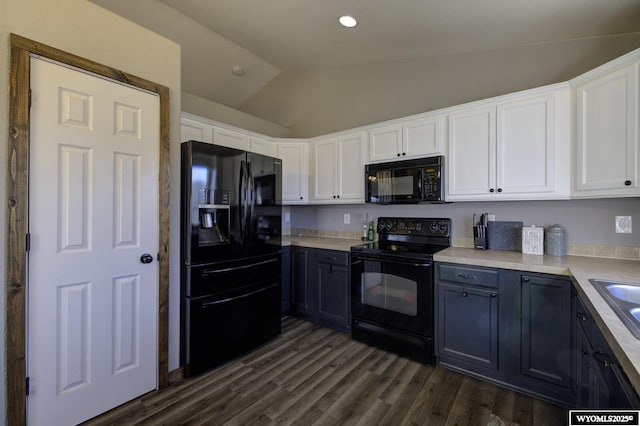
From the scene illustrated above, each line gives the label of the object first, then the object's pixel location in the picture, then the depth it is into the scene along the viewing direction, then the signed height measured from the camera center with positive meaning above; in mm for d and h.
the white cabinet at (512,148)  2121 +537
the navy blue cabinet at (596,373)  934 -639
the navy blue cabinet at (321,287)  2971 -816
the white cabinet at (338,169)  3213 +526
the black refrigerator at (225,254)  2186 -353
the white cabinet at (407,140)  2656 +738
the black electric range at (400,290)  2402 -694
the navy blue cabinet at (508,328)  1857 -819
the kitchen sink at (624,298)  1000 -374
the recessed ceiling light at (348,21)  2363 +1643
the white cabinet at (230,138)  3068 +831
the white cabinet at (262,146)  3408 +826
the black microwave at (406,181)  2621 +321
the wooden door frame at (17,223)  1486 -65
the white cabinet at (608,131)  1725 +554
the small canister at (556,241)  2242 -208
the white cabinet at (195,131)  2807 +831
